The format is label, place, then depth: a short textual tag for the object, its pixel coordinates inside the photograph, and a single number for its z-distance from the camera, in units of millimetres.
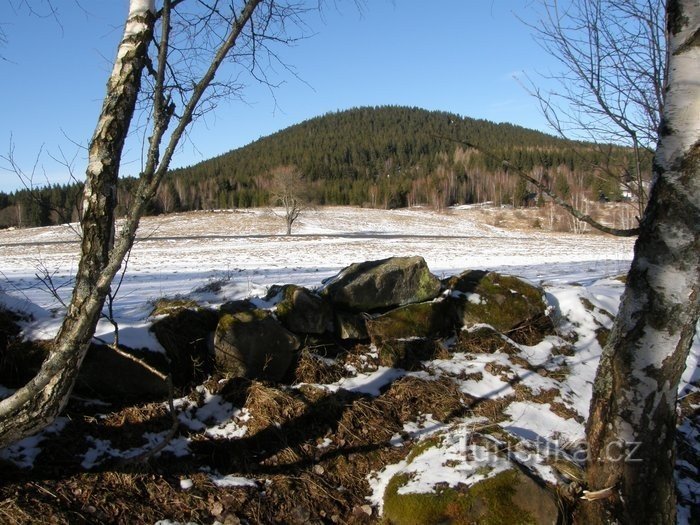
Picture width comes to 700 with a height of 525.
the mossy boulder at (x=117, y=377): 3623
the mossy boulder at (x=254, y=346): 4156
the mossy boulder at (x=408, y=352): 4703
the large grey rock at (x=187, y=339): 4027
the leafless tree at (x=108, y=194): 2500
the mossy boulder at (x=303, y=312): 4734
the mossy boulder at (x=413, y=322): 5078
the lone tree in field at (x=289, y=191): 37812
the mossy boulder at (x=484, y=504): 2811
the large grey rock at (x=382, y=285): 5242
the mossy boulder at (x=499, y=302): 5516
